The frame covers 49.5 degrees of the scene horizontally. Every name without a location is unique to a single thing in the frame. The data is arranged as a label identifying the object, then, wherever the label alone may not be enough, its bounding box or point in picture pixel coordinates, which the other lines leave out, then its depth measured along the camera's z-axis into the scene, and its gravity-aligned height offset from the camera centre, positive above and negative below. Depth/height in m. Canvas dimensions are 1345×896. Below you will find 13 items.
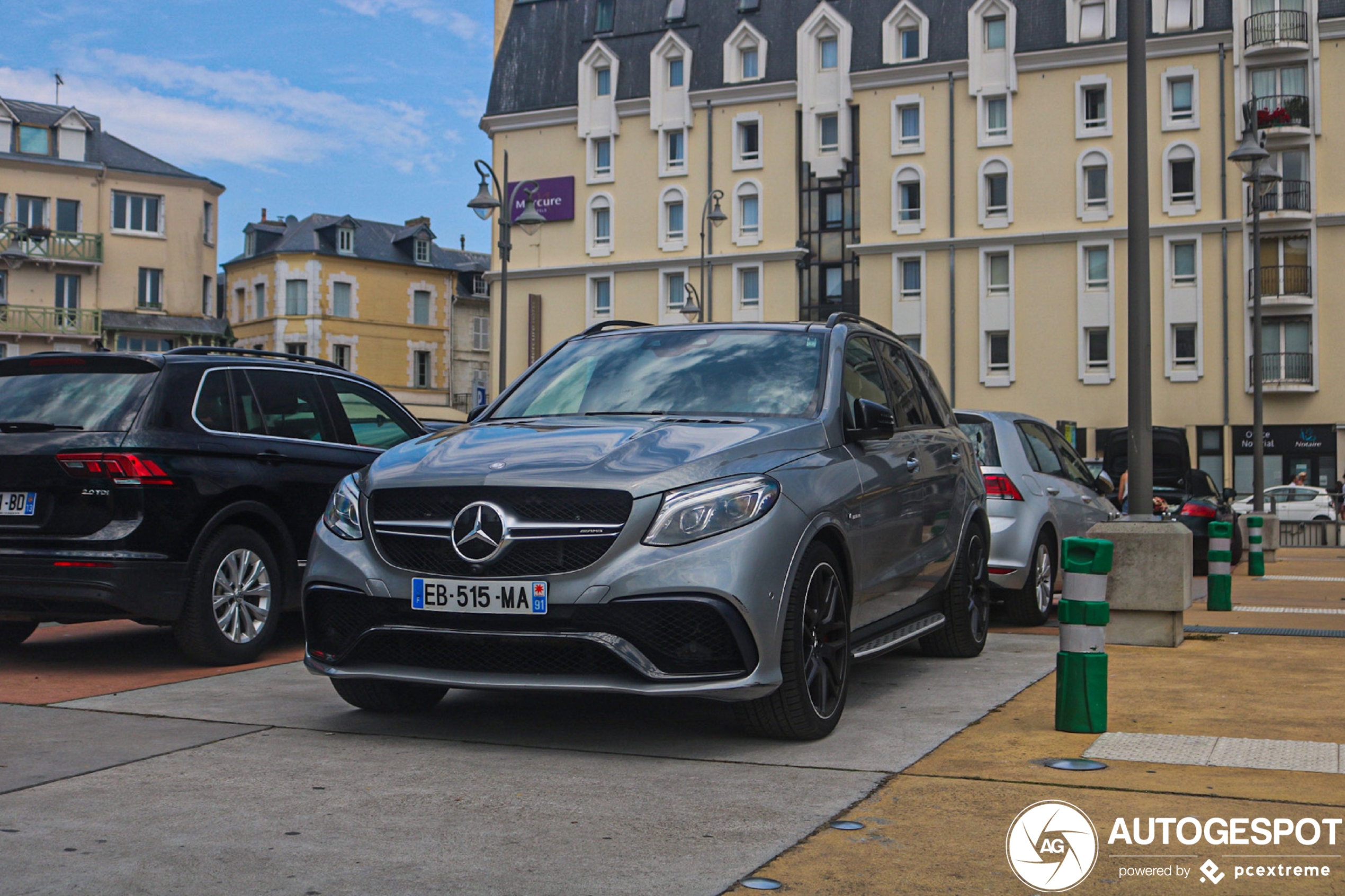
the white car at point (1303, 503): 40.62 -0.14
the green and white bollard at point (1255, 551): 16.77 -0.62
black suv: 7.46 -0.02
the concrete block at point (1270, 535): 21.75 -0.55
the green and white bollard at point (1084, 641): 6.00 -0.60
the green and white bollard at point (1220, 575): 12.02 -0.64
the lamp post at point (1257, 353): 23.38 +2.66
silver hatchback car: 10.20 -0.07
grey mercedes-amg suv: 5.30 -0.22
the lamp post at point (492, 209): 26.11 +5.20
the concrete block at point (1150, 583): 9.10 -0.54
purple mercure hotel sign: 59.56 +12.10
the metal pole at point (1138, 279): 9.76 +1.50
